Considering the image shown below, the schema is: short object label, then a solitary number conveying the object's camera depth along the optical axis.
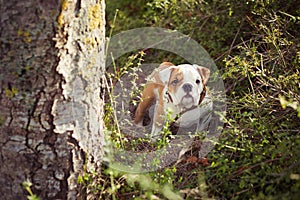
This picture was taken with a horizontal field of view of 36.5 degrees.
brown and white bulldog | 2.26
